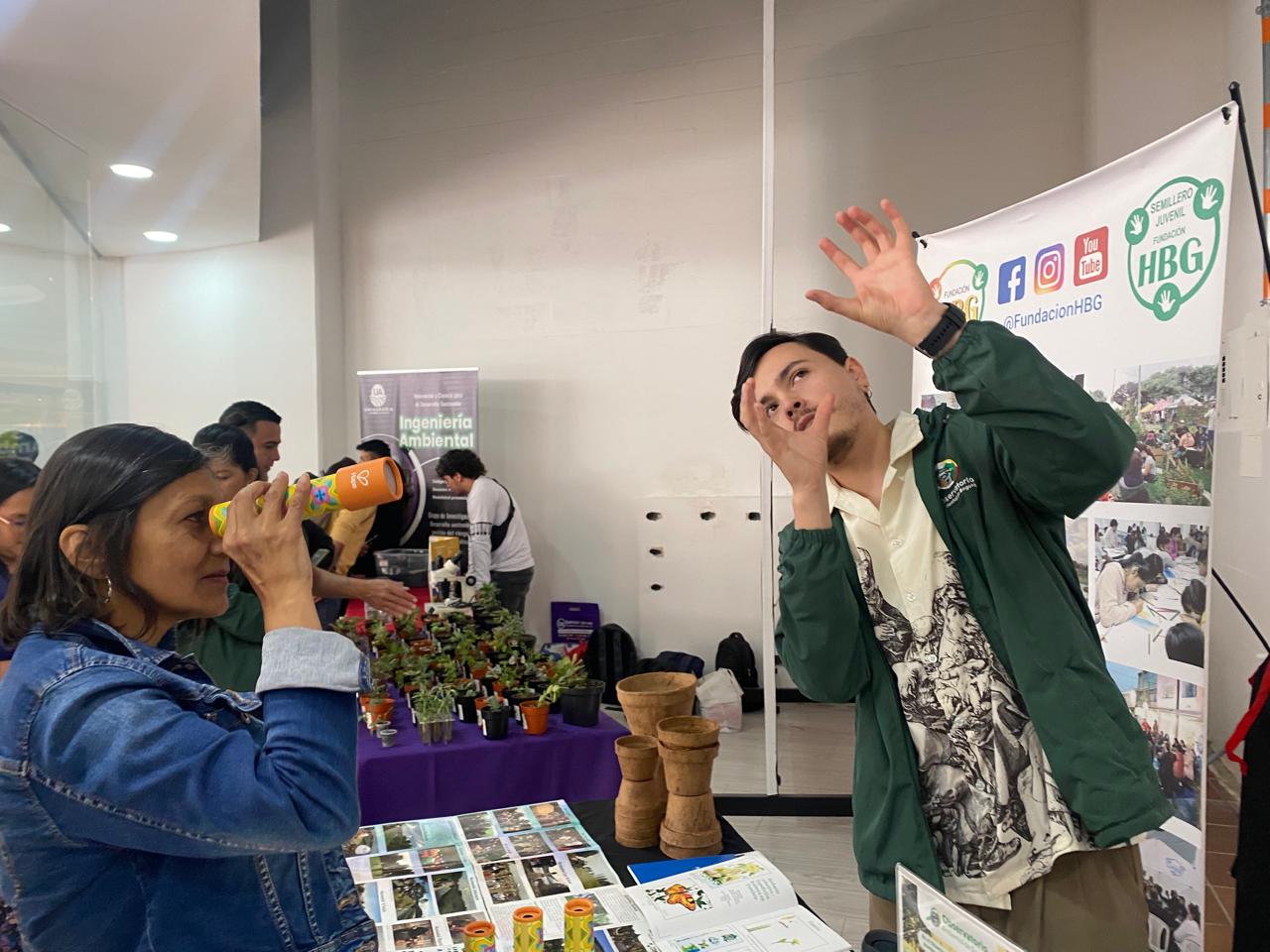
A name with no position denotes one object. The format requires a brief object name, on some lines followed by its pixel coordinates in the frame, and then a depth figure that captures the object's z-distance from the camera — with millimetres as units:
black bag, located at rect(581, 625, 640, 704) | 5539
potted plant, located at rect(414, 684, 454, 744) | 2445
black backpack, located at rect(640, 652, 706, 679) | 5293
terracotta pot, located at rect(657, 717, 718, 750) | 1534
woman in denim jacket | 771
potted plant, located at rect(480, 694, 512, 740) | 2451
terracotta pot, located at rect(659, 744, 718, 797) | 1538
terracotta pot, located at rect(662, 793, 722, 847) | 1545
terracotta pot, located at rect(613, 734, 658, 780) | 1599
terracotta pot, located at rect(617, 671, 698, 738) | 1716
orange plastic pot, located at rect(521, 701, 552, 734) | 2484
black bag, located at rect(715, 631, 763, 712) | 5254
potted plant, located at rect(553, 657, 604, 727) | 2539
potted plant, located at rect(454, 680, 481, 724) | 2635
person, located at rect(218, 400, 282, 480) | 3285
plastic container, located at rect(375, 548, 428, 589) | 5723
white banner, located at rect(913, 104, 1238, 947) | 2125
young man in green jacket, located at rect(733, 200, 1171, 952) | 1183
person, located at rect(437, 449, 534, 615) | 5359
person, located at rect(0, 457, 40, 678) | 1980
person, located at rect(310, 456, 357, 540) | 5077
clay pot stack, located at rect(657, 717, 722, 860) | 1538
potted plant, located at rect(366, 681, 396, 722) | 2562
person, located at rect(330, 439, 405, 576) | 5512
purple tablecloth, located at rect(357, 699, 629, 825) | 2371
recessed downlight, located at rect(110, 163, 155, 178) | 4746
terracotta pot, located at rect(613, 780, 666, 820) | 1602
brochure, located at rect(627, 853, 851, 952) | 1227
